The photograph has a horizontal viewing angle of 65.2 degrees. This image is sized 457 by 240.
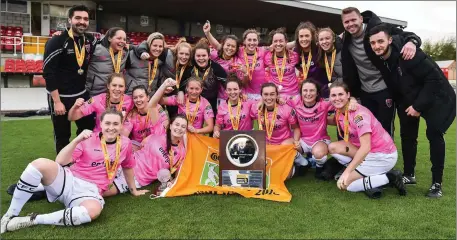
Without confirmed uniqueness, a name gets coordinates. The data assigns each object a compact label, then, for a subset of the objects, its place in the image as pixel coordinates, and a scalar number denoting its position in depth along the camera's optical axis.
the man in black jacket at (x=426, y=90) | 3.59
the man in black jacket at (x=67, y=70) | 4.11
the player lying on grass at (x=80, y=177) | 2.76
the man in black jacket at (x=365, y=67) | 4.16
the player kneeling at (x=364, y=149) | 3.64
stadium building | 15.22
